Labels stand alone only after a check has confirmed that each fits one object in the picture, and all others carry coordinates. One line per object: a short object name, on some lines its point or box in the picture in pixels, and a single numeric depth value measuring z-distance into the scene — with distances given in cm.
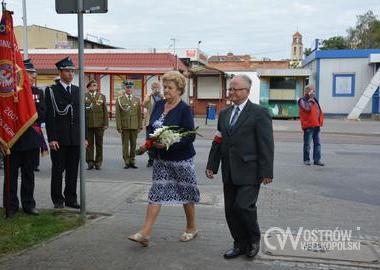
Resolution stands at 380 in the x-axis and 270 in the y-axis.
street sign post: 654
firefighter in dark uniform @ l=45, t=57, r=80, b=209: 731
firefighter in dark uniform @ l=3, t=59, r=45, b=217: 698
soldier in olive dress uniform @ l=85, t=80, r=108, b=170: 1127
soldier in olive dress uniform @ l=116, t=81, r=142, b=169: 1187
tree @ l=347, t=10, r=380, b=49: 6291
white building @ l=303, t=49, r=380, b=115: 3534
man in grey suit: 528
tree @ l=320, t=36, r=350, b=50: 7075
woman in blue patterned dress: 584
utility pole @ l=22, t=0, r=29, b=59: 2988
